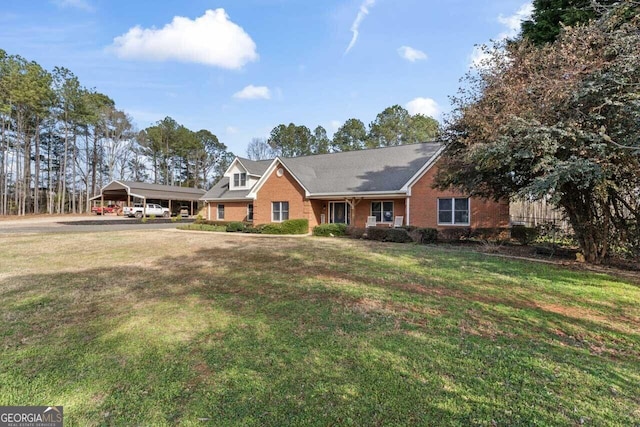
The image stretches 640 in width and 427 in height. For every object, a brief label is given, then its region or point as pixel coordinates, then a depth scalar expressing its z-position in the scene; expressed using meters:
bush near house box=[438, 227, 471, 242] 15.48
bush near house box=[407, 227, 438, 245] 14.75
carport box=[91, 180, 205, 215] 37.25
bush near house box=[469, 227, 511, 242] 15.14
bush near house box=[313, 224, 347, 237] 17.64
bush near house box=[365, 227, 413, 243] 14.81
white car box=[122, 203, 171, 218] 38.38
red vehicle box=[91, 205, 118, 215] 42.17
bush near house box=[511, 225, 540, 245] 14.12
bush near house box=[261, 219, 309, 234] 19.53
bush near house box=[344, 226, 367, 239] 16.69
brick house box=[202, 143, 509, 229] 17.17
